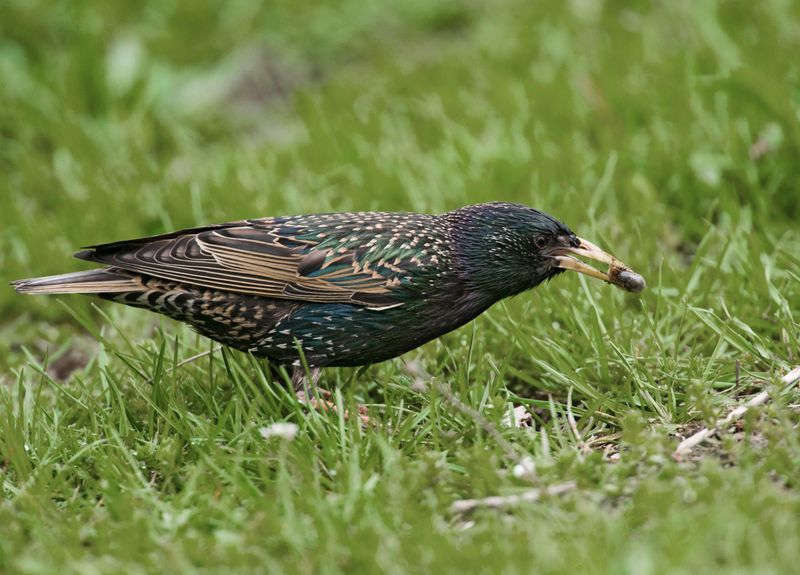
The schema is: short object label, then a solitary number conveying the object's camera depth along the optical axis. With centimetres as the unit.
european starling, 799
